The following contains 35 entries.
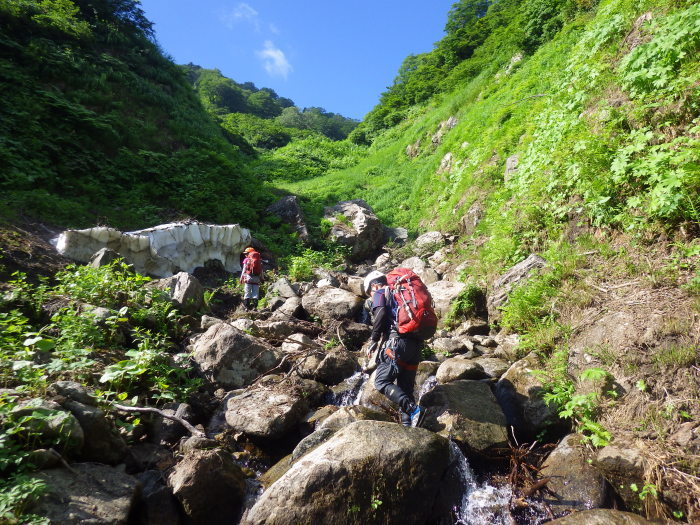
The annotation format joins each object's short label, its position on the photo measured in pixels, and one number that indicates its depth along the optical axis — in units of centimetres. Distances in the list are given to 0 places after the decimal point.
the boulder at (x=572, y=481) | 374
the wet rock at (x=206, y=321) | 741
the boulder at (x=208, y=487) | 362
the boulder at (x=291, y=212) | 1570
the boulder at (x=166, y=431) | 445
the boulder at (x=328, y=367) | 636
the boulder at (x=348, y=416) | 474
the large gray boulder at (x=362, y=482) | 338
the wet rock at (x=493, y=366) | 568
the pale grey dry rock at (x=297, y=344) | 703
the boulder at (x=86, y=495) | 285
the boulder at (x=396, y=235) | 1561
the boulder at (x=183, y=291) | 772
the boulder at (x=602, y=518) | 332
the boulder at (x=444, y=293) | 825
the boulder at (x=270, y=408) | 495
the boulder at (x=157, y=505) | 341
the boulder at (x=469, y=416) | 452
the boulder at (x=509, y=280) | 672
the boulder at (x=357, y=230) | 1503
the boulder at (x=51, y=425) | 317
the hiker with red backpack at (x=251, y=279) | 963
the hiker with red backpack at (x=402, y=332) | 502
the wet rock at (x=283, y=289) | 991
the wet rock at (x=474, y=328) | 724
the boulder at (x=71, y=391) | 375
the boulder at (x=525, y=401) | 457
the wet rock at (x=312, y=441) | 435
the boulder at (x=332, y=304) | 860
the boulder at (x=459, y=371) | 561
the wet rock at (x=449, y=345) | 662
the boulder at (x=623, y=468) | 359
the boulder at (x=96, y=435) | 359
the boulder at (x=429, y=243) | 1235
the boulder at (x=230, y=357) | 593
